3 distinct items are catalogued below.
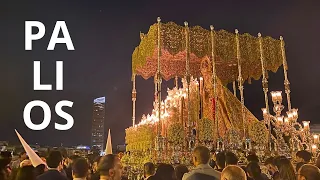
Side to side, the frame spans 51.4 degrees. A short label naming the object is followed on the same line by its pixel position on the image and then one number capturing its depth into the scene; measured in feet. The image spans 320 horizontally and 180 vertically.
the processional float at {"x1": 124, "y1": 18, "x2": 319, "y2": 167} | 38.06
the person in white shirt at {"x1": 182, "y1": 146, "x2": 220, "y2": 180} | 12.21
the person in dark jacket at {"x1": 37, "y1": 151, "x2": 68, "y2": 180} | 12.94
